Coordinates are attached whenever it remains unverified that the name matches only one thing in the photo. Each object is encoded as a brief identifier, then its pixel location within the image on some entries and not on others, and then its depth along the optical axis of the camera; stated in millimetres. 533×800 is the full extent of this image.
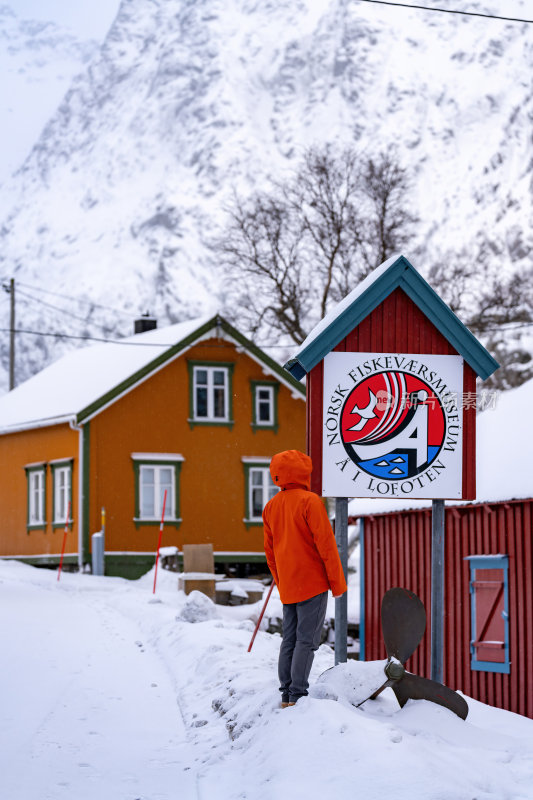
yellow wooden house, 28203
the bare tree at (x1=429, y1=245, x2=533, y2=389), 38531
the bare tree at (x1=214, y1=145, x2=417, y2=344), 37031
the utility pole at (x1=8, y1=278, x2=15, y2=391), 42853
